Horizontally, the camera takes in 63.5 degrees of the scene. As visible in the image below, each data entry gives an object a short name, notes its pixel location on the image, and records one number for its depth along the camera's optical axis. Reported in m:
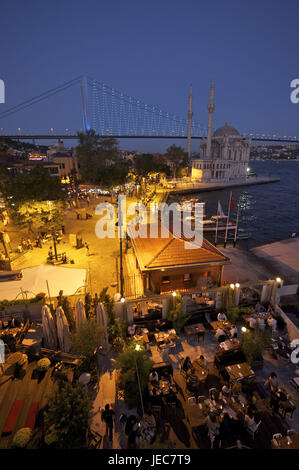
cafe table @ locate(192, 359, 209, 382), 7.44
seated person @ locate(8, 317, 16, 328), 8.88
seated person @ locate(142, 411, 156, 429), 6.03
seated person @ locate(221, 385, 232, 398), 6.91
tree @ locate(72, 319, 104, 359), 7.51
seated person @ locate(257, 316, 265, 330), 9.62
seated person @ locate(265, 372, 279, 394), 6.99
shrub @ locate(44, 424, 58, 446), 5.08
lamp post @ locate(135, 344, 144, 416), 6.84
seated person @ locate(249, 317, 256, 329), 9.57
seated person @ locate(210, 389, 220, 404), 6.74
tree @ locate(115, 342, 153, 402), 6.66
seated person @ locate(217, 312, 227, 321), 10.04
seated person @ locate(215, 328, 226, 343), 8.98
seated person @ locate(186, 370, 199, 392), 7.00
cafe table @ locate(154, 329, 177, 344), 9.02
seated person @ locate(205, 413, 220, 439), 5.85
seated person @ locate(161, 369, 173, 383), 7.35
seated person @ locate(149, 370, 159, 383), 7.31
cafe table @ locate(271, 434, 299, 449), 5.63
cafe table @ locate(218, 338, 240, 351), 8.36
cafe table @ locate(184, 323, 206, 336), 9.26
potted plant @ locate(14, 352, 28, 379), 6.94
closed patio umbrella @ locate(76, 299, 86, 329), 8.10
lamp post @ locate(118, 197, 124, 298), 10.30
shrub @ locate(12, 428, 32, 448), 5.20
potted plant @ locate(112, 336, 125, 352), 8.61
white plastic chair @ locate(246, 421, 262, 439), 6.00
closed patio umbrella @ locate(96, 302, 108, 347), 8.27
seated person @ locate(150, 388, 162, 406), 6.71
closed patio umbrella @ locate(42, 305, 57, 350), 8.00
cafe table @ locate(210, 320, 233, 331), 9.59
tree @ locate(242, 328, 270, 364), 7.88
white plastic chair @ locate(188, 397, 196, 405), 6.75
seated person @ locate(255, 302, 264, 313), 10.59
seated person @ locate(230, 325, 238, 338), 9.16
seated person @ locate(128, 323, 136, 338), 9.22
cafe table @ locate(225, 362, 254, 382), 7.30
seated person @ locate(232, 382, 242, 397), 7.01
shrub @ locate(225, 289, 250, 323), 10.02
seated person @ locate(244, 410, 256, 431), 6.03
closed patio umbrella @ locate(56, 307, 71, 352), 7.89
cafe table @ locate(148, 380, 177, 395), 6.91
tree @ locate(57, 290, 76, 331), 8.59
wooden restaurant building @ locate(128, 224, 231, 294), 11.48
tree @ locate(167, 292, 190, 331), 9.50
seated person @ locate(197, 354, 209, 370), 7.79
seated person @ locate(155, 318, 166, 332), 9.74
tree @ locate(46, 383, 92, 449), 5.07
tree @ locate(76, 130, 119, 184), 42.47
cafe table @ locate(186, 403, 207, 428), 6.13
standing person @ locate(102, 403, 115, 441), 6.20
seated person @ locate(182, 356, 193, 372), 7.83
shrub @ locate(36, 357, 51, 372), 7.12
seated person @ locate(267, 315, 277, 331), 9.62
